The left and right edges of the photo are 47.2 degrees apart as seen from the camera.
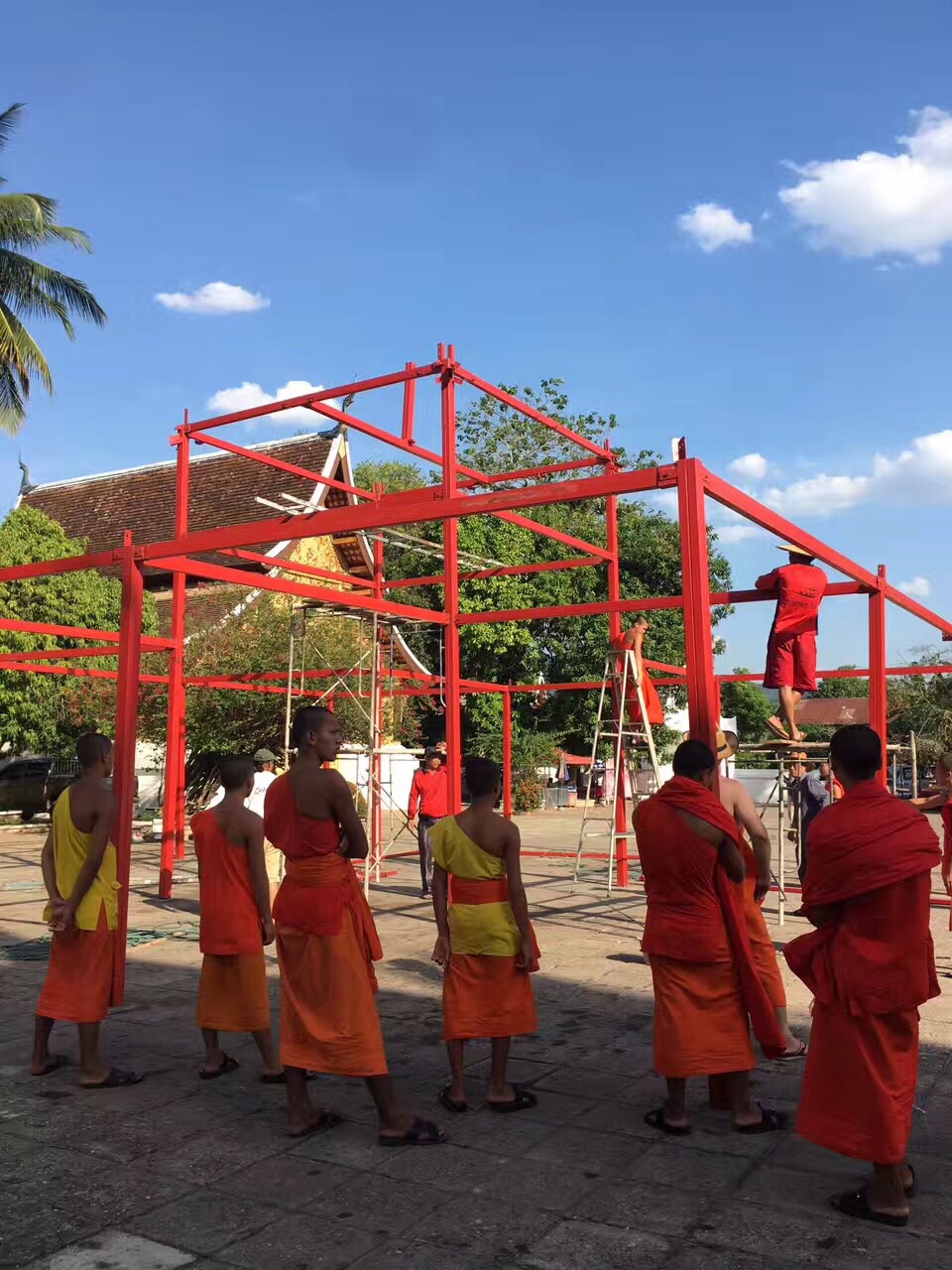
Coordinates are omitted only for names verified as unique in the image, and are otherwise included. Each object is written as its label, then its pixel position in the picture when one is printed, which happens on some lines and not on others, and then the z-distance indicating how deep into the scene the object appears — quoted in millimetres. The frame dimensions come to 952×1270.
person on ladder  9891
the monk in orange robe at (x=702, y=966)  4258
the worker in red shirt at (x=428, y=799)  10992
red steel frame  5188
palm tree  18281
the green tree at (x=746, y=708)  40594
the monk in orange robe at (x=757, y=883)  4934
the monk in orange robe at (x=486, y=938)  4691
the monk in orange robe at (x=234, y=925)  5199
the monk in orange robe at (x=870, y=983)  3506
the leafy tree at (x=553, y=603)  25938
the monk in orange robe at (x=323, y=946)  4309
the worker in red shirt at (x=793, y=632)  7512
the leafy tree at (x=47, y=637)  18984
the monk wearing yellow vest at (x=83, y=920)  5055
